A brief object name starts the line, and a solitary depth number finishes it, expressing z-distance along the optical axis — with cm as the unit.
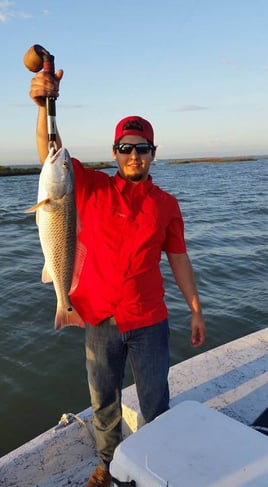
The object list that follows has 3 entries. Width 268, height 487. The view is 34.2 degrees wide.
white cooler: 210
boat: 217
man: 301
